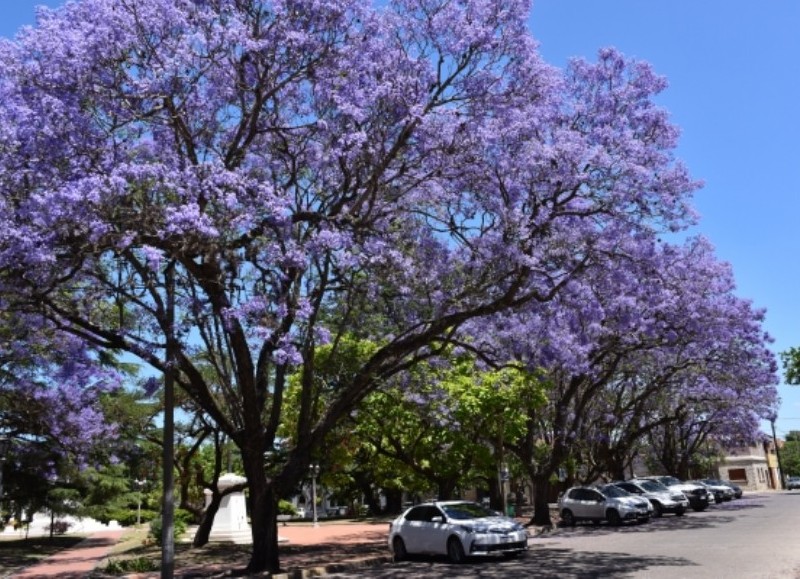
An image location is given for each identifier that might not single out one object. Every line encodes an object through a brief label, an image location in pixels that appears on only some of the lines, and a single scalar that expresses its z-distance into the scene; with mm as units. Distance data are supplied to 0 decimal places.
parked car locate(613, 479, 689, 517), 31562
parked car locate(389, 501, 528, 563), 17234
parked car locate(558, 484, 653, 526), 28172
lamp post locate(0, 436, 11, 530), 16147
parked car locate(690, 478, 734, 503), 43825
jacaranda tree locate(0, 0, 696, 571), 12055
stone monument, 26203
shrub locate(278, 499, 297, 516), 51281
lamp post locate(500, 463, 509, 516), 26859
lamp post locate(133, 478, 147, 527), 41547
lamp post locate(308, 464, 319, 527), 33738
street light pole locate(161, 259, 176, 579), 12969
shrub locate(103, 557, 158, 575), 17747
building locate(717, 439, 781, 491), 87625
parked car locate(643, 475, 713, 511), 35469
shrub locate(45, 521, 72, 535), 43125
